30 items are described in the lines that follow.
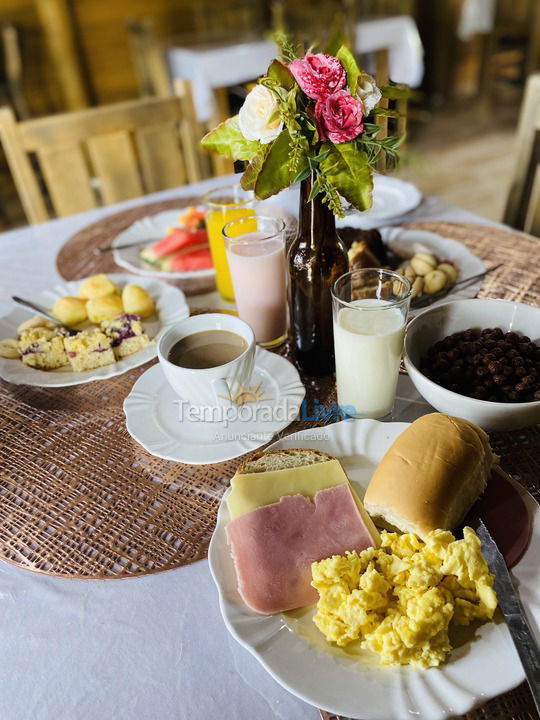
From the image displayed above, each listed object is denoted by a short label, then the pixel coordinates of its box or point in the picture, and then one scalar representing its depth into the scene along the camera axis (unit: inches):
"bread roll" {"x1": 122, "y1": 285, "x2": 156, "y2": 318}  41.5
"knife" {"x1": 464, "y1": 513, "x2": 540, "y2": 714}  19.2
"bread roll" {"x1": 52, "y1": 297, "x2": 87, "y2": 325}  41.5
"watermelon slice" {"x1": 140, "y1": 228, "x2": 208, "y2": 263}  50.8
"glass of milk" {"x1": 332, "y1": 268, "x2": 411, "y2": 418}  30.5
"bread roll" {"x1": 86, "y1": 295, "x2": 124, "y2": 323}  41.6
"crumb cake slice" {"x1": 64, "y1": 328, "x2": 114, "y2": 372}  37.2
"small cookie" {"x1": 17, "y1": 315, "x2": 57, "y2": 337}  40.4
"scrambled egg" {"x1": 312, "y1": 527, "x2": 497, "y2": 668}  20.1
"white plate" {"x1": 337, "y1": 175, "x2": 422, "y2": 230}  53.1
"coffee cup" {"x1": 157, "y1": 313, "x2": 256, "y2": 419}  30.5
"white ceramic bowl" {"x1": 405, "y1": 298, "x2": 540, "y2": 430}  29.0
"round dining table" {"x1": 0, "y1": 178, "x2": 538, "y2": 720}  21.1
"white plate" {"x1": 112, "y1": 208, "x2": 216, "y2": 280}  47.9
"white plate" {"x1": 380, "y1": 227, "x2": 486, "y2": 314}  41.9
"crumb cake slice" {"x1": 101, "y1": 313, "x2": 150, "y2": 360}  38.6
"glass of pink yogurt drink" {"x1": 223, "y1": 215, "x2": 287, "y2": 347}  37.2
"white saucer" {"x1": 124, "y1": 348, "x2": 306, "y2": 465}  30.4
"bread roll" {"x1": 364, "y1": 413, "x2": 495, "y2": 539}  23.7
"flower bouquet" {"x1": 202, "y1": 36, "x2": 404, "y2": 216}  26.1
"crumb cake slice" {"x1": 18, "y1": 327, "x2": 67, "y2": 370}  37.7
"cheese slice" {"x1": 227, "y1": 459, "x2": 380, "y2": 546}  24.7
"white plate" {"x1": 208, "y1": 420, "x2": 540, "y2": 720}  18.9
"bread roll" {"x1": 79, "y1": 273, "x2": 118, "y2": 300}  43.1
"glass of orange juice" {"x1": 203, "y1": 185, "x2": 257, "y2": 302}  42.9
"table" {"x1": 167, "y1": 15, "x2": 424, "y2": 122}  124.3
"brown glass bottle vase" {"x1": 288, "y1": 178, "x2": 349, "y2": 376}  31.9
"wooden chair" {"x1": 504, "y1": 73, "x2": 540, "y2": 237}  63.1
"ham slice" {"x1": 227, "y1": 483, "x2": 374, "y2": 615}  22.2
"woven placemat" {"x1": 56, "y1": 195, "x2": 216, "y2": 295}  47.9
